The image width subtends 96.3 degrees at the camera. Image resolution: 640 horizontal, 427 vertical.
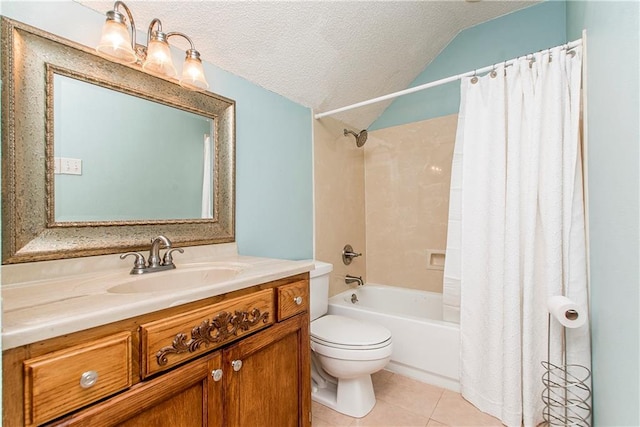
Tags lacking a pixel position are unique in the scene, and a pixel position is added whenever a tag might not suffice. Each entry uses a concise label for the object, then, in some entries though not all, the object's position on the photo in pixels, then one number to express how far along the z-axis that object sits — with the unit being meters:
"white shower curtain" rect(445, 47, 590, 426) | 1.38
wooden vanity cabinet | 0.59
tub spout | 2.48
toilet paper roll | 1.25
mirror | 0.94
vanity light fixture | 1.00
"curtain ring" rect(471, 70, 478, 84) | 1.67
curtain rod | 1.39
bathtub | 1.73
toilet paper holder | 1.32
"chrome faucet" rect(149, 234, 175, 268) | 1.15
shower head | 2.56
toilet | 1.47
